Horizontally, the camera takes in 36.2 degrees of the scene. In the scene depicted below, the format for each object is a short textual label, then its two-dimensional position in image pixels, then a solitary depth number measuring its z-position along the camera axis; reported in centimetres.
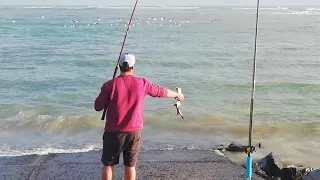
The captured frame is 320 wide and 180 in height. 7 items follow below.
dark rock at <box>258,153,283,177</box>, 689
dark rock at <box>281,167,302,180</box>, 655
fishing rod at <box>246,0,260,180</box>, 497
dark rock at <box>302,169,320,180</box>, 617
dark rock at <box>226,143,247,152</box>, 814
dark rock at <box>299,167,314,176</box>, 672
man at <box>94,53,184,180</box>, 463
